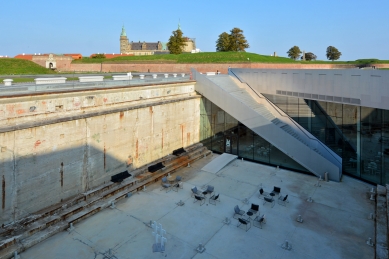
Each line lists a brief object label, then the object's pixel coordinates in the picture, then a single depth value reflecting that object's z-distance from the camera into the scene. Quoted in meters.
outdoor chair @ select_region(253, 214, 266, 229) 11.08
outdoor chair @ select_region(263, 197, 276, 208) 12.82
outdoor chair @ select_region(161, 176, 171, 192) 14.25
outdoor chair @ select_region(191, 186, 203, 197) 13.44
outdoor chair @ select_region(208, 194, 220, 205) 12.89
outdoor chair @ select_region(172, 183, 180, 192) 14.37
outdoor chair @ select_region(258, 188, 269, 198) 13.36
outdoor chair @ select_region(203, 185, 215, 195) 13.46
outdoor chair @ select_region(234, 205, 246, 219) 11.67
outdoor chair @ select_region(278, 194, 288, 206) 12.78
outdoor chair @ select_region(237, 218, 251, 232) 10.88
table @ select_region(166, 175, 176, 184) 14.98
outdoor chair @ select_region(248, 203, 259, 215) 11.78
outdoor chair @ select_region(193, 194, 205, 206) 12.83
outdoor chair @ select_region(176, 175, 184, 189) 14.61
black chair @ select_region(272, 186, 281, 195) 13.60
